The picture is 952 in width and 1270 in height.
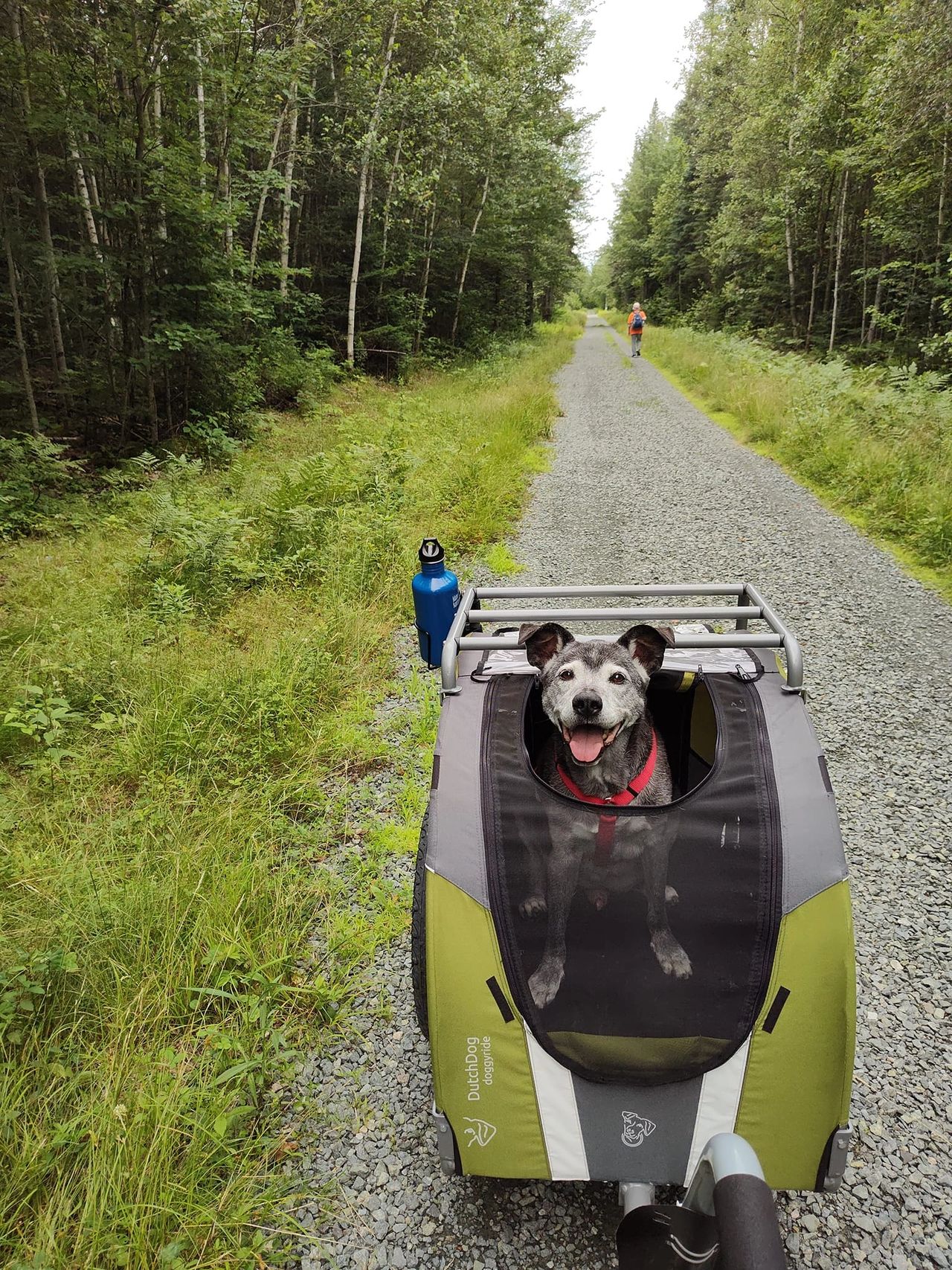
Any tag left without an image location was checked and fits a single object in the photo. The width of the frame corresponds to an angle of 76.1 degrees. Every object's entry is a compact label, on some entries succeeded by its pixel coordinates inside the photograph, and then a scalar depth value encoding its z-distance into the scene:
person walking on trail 25.69
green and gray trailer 1.82
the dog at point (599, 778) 1.94
